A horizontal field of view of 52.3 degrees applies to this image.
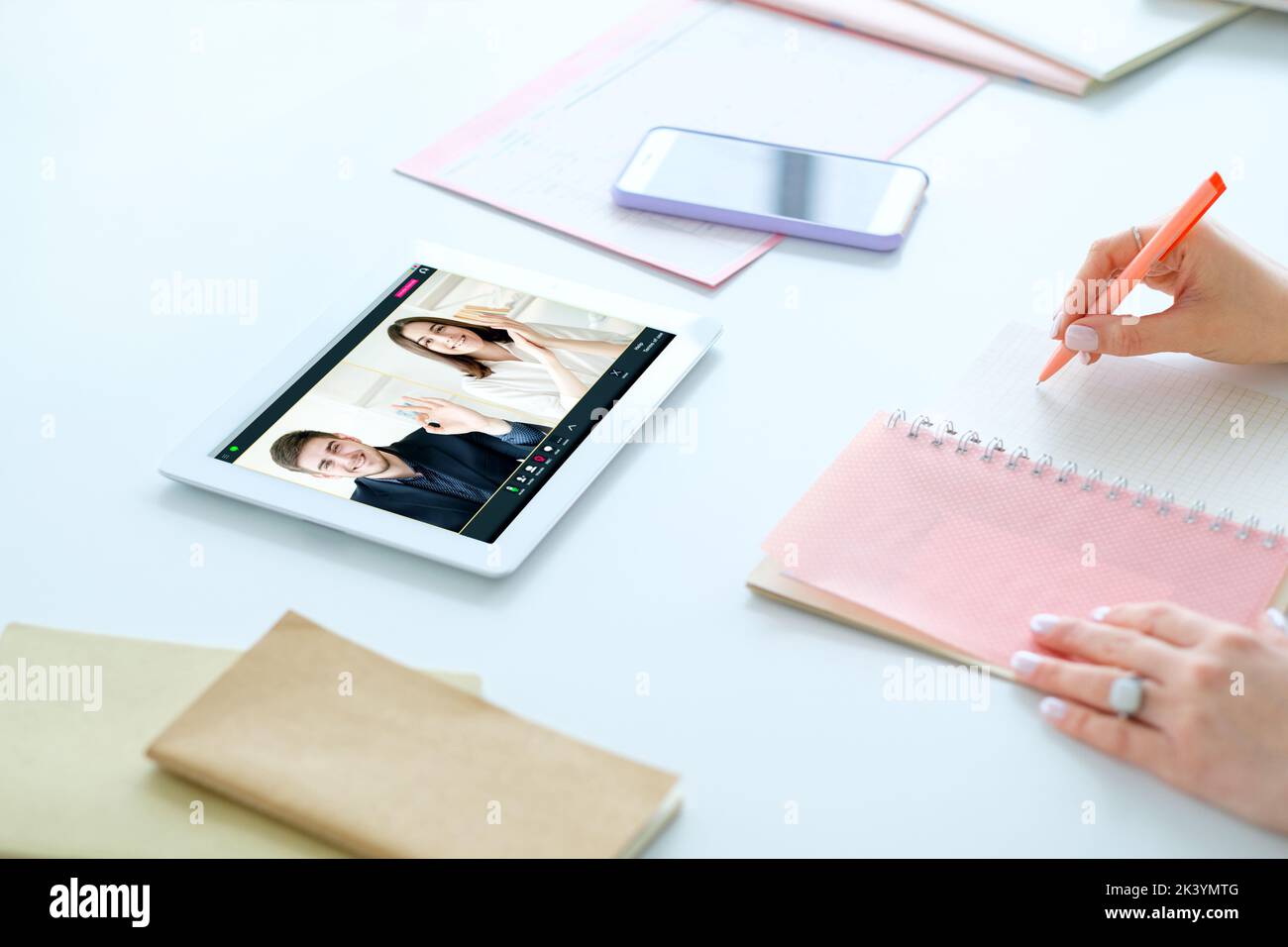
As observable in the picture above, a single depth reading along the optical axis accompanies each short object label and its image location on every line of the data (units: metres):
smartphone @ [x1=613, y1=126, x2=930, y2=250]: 1.10
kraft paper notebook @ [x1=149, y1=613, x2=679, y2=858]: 0.64
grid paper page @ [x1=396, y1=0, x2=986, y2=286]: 1.12
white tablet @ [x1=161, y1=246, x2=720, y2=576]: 0.82
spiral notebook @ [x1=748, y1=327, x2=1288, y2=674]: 0.76
